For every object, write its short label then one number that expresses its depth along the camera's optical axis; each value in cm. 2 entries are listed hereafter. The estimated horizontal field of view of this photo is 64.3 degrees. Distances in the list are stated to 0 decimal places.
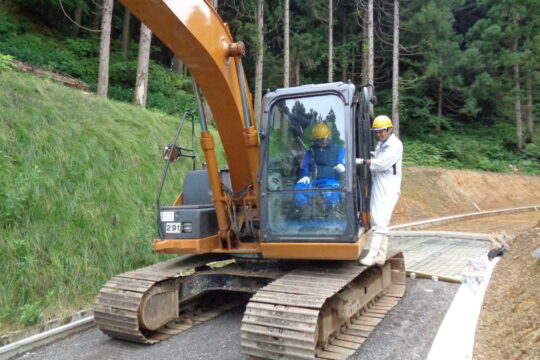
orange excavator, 337
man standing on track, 446
